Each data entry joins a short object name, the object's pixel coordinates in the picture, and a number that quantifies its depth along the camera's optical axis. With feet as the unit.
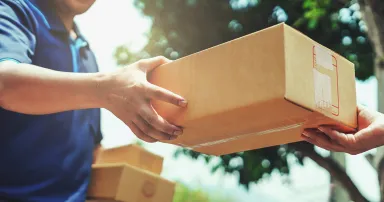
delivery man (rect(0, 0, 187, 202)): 3.12
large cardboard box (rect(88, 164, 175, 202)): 4.66
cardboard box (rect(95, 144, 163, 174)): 5.29
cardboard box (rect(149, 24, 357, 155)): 2.93
